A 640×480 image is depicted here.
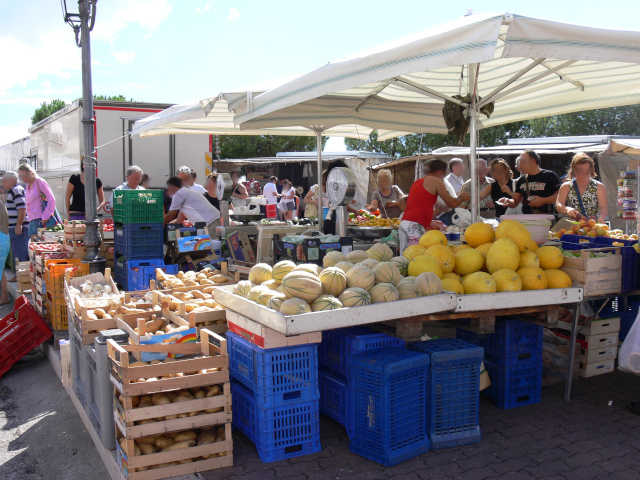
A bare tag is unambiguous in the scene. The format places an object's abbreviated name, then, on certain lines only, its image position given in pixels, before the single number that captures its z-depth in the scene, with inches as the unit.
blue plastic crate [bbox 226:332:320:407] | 131.0
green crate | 274.5
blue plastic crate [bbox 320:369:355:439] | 140.6
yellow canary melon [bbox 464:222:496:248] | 167.8
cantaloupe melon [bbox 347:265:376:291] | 142.0
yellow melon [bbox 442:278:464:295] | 148.9
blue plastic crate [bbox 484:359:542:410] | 166.6
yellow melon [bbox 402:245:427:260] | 166.4
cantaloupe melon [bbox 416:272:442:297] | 143.3
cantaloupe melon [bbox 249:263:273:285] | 162.7
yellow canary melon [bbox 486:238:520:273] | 154.9
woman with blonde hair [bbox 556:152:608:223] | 237.4
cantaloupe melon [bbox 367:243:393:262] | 179.5
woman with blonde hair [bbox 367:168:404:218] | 341.1
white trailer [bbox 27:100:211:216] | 428.1
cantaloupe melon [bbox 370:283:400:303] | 136.9
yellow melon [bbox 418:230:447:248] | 167.3
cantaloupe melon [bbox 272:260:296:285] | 155.1
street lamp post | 287.4
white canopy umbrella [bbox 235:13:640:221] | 127.7
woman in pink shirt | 375.6
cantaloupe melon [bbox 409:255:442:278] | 152.9
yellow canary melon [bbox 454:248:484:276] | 158.4
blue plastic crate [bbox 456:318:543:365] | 164.9
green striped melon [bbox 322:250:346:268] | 165.6
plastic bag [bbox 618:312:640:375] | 156.9
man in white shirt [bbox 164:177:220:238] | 310.7
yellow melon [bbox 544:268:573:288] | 159.2
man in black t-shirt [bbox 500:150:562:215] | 260.5
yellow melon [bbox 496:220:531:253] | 161.5
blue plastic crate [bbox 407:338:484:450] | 139.9
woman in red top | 229.8
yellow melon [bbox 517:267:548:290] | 154.4
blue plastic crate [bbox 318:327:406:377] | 139.9
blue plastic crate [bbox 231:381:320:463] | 132.7
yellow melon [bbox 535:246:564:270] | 163.6
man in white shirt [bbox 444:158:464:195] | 351.3
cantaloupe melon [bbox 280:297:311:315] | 127.7
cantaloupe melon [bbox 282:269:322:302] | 133.9
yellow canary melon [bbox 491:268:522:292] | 150.0
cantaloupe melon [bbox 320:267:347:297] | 141.0
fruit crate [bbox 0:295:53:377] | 223.9
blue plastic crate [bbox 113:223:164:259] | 276.8
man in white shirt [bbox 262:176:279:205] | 680.4
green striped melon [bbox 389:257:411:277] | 160.7
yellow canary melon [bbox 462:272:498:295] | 147.9
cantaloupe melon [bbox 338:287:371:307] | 134.4
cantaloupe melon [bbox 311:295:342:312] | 131.6
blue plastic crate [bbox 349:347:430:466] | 130.8
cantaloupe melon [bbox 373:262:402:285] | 147.0
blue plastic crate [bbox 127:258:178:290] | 255.6
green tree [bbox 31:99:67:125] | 2485.2
